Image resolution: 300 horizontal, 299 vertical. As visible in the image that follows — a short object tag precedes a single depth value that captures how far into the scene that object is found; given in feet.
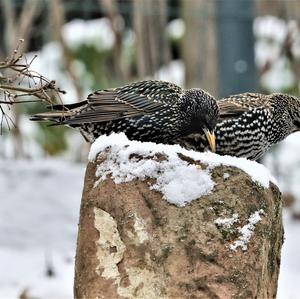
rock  32.37
